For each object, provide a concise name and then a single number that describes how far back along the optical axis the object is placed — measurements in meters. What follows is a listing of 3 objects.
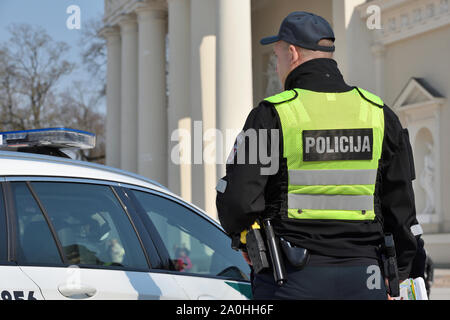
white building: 36.75
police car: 5.71
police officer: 5.00
